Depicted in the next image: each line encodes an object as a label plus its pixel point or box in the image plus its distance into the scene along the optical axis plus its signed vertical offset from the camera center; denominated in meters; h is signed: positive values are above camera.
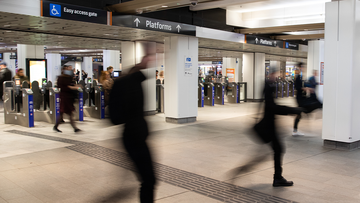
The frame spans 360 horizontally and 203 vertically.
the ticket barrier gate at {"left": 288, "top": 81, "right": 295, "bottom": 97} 22.23 -0.57
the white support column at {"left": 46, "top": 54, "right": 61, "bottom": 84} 26.42 +1.41
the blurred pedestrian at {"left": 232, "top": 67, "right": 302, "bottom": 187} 4.01 -0.64
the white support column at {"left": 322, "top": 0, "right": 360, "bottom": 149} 6.03 +0.13
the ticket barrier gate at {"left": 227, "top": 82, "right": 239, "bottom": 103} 16.55 -0.63
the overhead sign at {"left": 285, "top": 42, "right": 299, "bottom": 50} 14.57 +1.64
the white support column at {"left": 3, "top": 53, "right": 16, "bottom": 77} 31.50 +1.97
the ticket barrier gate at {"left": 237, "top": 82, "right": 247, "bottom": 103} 16.69 -0.49
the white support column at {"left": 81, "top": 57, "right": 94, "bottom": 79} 34.63 +1.83
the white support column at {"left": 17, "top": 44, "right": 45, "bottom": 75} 17.38 +1.56
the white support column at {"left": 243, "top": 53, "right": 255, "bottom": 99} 16.69 +0.51
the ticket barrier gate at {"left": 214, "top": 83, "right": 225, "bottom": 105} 16.11 -0.61
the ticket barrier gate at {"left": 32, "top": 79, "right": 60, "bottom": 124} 9.32 -0.67
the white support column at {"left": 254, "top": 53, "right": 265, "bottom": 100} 16.44 +0.61
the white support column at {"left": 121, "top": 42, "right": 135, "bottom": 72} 10.95 +1.02
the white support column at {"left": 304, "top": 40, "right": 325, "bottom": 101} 14.64 +1.22
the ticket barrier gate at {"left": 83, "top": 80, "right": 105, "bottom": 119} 10.84 -0.78
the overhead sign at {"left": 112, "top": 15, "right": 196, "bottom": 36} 7.64 +1.45
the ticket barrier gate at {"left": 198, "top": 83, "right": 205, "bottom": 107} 14.93 -0.70
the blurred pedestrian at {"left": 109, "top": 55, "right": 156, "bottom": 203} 2.82 -0.36
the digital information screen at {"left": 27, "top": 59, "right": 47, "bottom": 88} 16.80 +0.63
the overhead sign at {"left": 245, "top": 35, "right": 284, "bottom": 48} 11.86 +1.57
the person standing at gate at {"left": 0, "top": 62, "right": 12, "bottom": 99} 10.38 +0.23
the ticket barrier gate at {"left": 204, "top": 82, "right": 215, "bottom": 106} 15.49 -0.64
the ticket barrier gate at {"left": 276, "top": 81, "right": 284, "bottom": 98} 20.83 -0.59
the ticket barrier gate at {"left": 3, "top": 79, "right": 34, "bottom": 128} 8.98 -0.67
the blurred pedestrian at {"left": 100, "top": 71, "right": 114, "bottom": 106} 9.48 +0.06
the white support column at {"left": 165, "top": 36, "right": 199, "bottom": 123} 9.56 +0.09
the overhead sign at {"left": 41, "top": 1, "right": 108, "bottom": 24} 6.30 +1.42
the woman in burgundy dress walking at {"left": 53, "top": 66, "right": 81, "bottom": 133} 7.72 -0.22
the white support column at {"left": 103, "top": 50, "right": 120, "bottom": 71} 19.66 +1.41
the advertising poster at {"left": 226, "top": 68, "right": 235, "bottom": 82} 25.93 +0.65
